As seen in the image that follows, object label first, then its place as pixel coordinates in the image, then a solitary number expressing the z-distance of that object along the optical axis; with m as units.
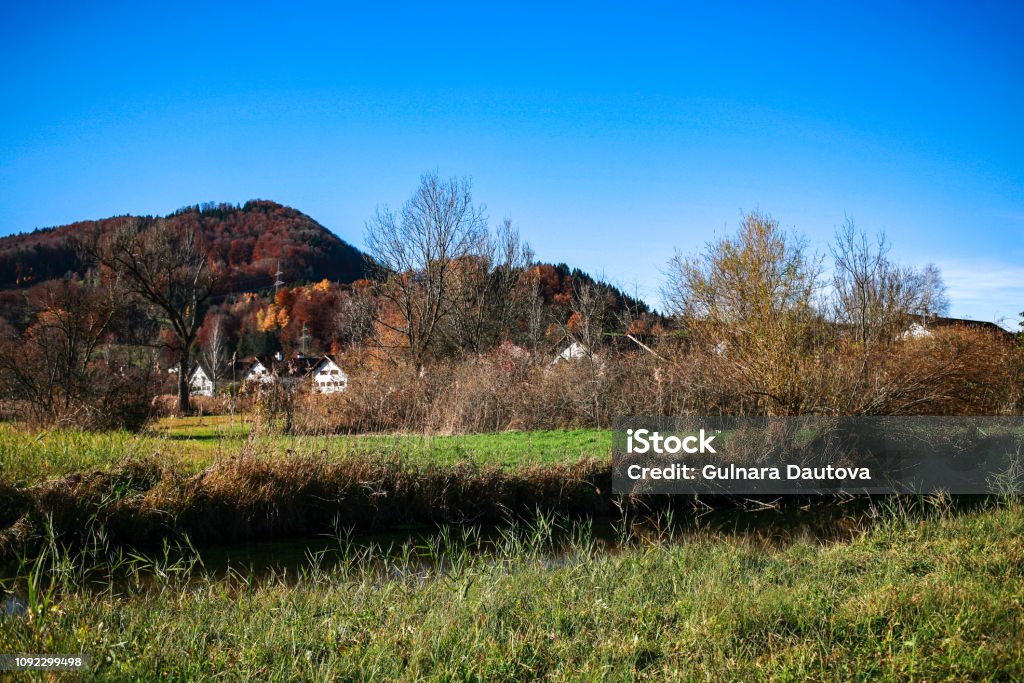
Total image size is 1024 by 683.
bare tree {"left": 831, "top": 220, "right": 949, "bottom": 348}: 26.73
